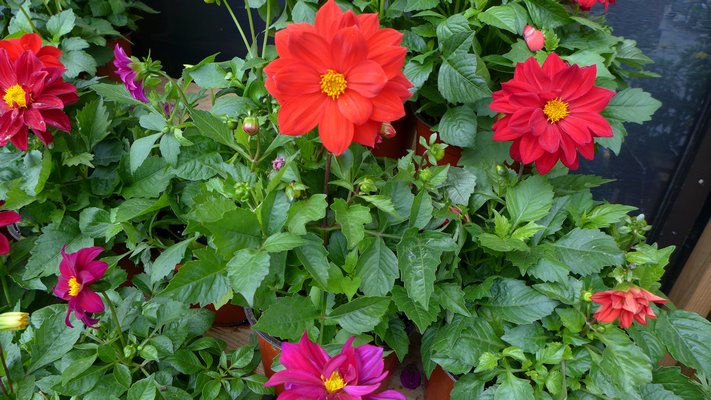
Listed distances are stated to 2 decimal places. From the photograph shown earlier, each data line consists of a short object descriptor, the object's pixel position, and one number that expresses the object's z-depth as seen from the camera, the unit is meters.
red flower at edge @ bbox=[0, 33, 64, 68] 0.69
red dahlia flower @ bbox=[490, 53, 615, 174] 0.60
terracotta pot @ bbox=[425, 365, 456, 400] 0.71
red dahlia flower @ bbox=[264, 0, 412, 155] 0.48
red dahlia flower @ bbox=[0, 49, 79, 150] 0.66
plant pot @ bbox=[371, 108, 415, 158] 0.91
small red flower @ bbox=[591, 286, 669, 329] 0.56
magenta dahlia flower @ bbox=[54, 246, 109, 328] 0.59
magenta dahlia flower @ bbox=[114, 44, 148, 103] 0.67
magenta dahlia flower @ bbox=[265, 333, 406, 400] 0.51
